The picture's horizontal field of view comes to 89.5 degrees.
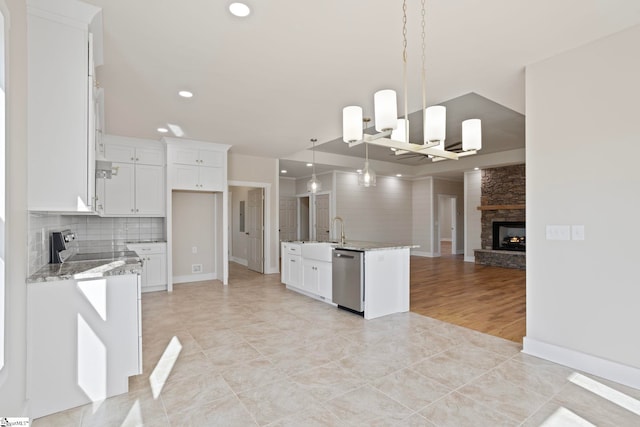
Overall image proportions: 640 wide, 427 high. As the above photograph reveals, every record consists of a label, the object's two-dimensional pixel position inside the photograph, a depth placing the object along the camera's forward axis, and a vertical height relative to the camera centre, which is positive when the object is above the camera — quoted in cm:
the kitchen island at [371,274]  391 -77
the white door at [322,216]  908 +0
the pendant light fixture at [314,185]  552 +54
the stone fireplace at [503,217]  782 -5
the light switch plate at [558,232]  267 -15
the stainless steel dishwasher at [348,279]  392 -80
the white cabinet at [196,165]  552 +92
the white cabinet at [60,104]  203 +73
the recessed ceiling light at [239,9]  212 +139
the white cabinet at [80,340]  199 -81
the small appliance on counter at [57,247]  267 -24
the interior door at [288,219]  1030 -8
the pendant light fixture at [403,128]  202 +61
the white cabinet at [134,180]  527 +63
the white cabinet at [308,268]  452 -79
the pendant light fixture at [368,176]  491 +61
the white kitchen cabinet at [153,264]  532 -79
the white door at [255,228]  715 -26
